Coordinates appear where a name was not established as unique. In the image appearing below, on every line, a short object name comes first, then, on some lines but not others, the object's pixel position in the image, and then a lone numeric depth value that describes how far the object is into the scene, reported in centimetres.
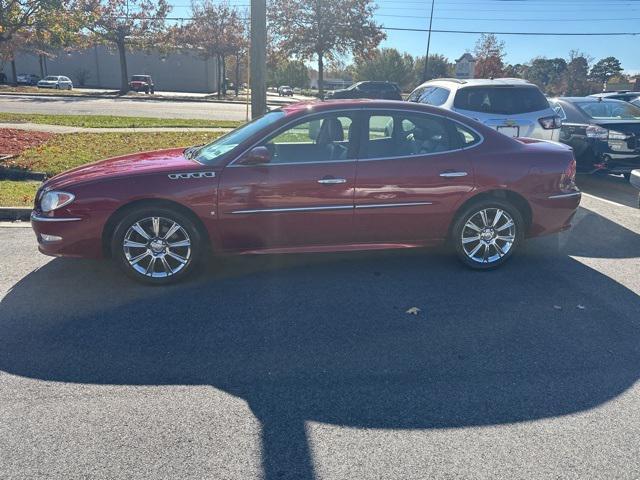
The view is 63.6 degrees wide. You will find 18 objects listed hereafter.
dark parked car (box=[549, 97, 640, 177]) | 855
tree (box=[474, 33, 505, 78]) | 4841
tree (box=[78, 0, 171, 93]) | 3928
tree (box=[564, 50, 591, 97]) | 6075
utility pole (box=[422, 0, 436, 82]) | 3678
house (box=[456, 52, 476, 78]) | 3520
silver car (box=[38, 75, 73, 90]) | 4603
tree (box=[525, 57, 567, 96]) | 6389
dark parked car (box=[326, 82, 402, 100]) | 2812
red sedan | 448
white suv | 819
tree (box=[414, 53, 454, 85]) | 6562
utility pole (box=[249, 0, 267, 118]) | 828
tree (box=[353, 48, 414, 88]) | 6519
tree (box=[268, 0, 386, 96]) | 3397
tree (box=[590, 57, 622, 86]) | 6881
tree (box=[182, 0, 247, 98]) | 4447
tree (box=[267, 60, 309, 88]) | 7438
